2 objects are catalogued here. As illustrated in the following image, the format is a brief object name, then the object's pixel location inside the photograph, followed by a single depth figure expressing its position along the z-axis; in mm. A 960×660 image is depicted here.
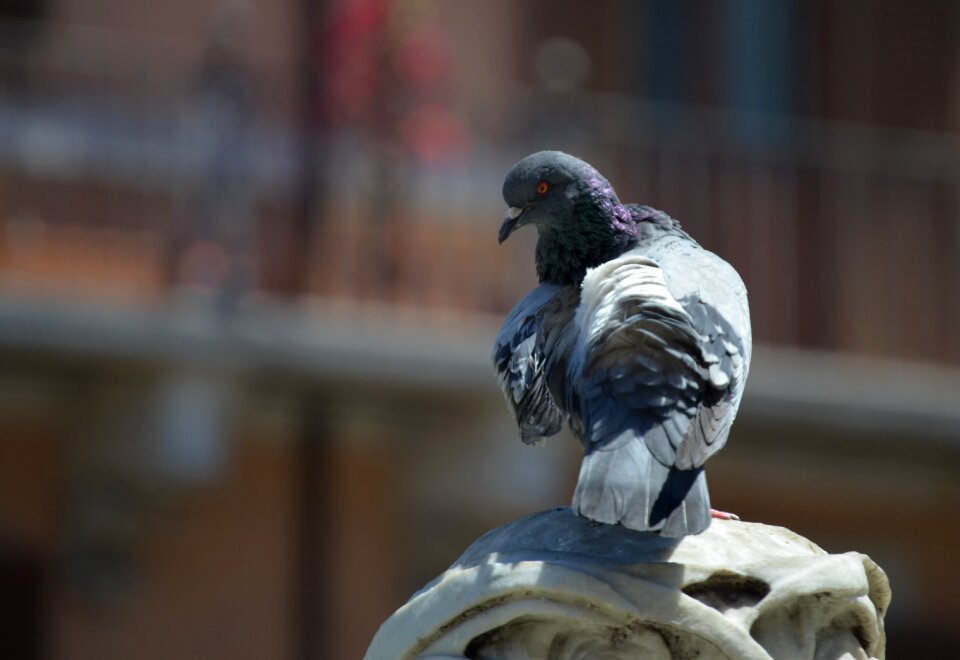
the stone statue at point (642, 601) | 6953
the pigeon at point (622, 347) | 7133
